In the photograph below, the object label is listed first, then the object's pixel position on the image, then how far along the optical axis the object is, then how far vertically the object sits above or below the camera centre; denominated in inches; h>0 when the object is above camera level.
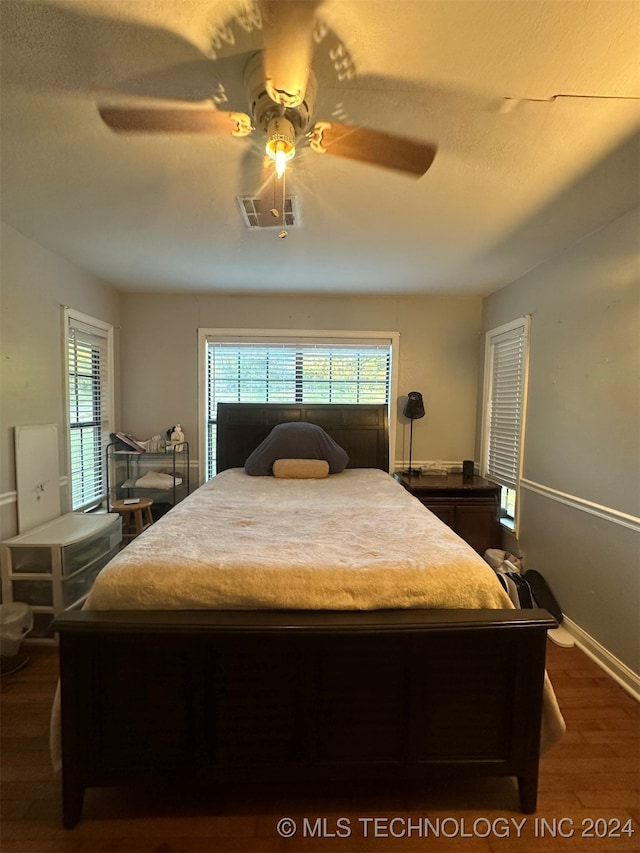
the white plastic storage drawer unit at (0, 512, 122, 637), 90.3 -43.6
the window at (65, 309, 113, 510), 121.7 -3.4
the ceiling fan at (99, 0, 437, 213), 40.6 +38.2
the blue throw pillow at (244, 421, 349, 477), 127.6 -17.4
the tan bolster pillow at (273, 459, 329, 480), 124.0 -23.6
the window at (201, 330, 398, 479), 156.0 +9.9
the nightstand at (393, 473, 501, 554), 131.2 -36.7
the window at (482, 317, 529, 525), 124.9 -1.3
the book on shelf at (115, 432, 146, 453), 140.7 -18.4
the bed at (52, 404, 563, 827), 51.3 -38.8
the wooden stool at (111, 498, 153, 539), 128.6 -45.5
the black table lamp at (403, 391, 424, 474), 149.0 -2.6
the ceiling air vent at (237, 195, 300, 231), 81.0 +41.7
